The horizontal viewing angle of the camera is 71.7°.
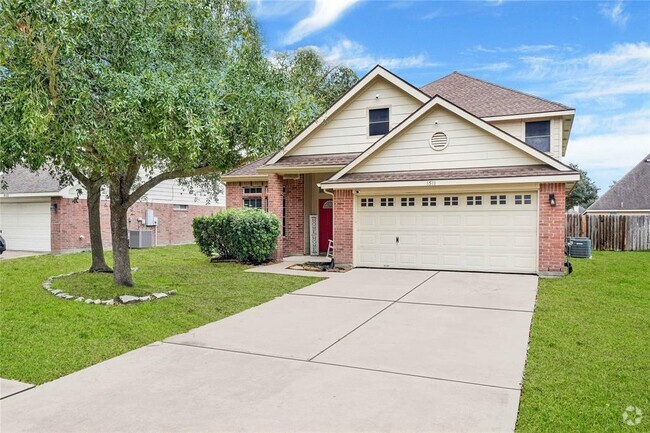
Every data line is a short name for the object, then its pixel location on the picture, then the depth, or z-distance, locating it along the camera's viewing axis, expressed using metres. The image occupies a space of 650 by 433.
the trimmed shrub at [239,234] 14.18
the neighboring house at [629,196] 30.88
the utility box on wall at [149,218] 22.25
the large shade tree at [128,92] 6.70
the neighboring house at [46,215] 18.97
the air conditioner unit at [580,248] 16.62
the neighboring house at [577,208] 47.49
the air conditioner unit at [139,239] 21.30
